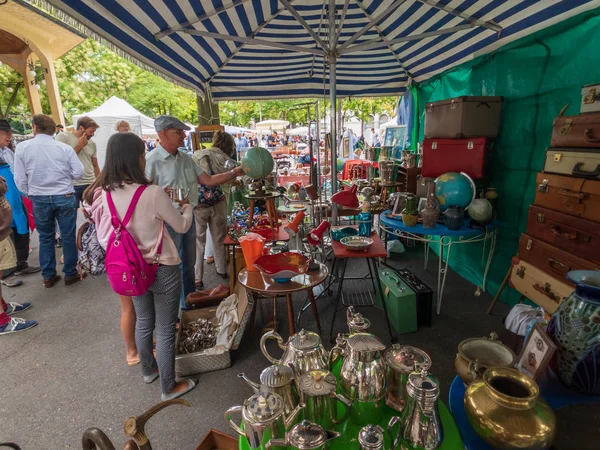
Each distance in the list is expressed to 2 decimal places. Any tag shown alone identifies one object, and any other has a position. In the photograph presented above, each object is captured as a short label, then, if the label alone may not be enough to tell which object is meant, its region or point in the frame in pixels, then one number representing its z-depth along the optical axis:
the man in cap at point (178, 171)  2.81
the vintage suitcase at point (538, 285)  2.20
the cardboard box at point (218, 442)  1.48
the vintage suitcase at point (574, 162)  1.96
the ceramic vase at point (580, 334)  1.04
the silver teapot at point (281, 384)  1.09
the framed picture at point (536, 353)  1.09
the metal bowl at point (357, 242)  2.69
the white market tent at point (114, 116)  9.35
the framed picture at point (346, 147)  11.26
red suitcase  3.29
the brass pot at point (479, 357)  1.23
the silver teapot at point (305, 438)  0.89
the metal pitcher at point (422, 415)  0.97
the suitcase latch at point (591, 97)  2.00
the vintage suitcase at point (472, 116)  3.24
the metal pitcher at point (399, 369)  1.16
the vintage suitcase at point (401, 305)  2.90
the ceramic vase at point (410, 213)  3.22
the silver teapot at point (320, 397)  1.05
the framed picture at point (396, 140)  6.38
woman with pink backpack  1.88
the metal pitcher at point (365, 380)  1.14
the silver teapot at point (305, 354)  1.20
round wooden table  2.15
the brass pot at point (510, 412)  0.91
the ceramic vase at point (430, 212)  3.11
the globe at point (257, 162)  3.05
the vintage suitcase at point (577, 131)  1.97
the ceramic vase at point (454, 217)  3.03
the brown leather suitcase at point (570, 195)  1.97
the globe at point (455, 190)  3.21
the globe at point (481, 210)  3.09
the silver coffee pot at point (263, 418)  0.94
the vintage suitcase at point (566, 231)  1.98
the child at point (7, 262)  2.79
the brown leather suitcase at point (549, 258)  2.08
